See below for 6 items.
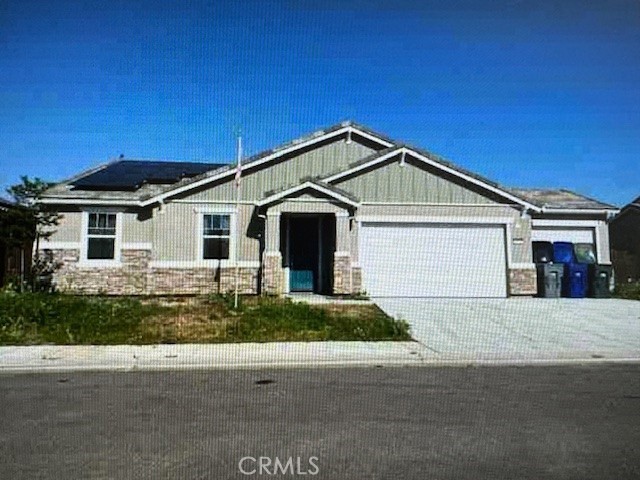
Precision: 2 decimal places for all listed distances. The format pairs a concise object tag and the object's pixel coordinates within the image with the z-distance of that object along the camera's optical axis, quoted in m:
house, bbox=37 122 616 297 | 18.58
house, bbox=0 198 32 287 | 17.17
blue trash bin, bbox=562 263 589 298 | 19.73
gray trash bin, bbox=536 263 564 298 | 19.61
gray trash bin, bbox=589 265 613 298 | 19.48
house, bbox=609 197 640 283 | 28.02
